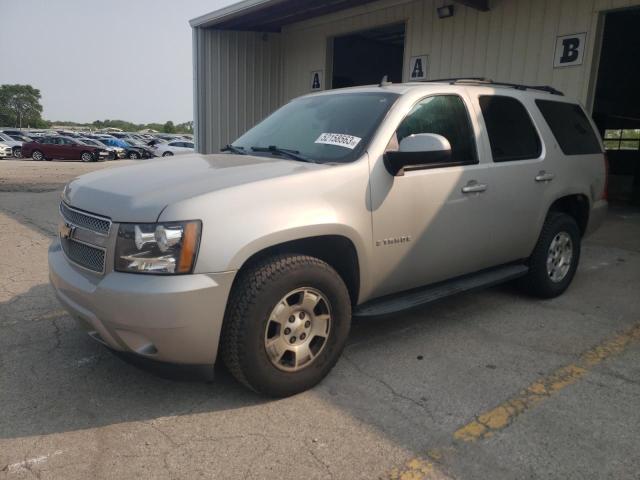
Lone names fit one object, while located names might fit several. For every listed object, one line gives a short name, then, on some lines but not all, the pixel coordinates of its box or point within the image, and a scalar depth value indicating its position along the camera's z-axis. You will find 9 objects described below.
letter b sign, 7.68
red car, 31.58
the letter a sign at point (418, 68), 9.88
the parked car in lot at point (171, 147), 35.41
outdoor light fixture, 9.20
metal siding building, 7.91
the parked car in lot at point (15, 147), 33.72
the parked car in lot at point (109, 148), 34.31
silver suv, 2.61
